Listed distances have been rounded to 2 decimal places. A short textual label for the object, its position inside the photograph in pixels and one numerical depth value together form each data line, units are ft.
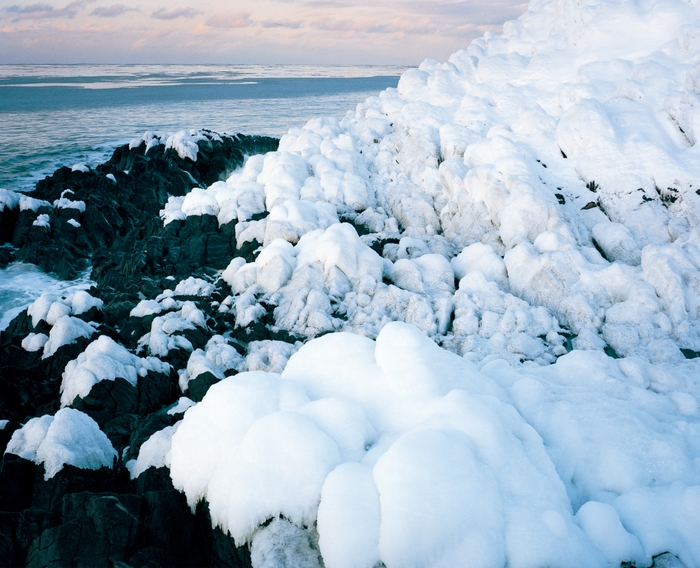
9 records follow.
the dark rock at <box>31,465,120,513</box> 24.22
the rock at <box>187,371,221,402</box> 36.55
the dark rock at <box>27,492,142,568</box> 18.62
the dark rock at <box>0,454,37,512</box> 24.29
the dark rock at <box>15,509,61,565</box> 20.42
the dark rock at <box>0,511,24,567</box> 20.10
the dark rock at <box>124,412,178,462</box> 28.50
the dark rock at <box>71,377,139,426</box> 34.86
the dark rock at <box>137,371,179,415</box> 36.22
